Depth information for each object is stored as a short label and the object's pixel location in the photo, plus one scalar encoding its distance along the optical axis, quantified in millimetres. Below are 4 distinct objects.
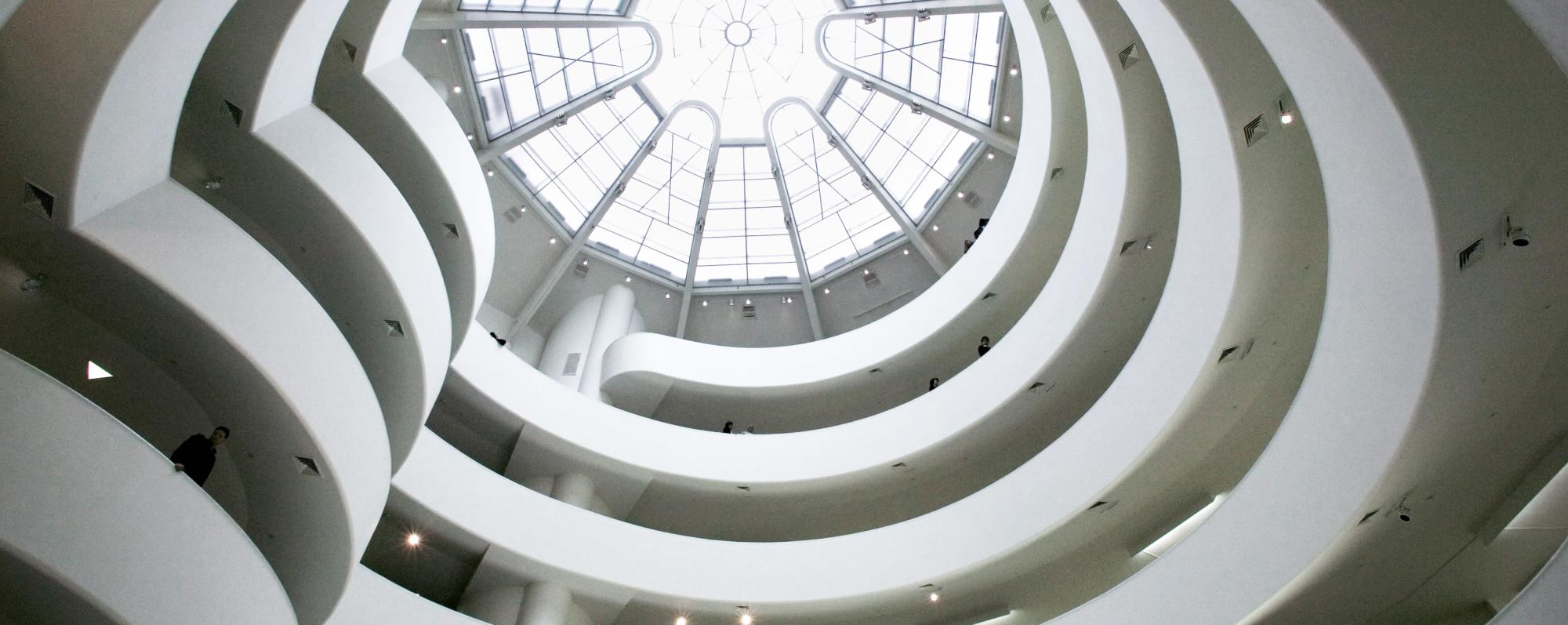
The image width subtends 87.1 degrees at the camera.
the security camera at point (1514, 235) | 7219
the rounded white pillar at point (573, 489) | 19281
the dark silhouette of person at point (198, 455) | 9992
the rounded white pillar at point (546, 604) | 16438
